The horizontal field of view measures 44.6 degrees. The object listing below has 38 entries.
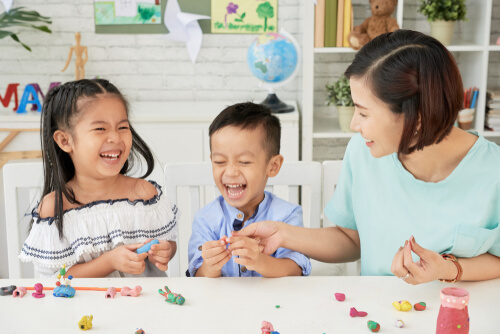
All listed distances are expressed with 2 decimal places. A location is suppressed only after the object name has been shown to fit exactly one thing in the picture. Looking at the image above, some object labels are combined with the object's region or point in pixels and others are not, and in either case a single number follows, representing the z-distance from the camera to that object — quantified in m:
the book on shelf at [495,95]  3.03
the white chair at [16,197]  1.66
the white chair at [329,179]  1.69
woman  1.23
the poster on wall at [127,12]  3.27
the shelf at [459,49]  2.95
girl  1.48
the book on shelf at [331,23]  2.96
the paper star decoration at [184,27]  3.26
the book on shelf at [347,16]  2.97
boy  1.45
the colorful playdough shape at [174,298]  1.18
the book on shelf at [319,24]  2.94
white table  1.10
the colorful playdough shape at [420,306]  1.15
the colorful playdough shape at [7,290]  1.24
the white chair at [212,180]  1.71
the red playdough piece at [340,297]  1.20
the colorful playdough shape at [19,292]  1.23
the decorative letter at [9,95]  3.09
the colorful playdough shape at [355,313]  1.13
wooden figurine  3.22
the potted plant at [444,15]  2.96
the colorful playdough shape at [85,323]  1.09
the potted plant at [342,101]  3.05
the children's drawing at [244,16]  3.26
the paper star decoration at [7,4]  3.22
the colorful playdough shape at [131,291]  1.22
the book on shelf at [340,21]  2.96
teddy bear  2.91
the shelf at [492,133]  3.02
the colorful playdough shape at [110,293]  1.22
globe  2.93
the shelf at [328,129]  3.05
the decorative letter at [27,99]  3.02
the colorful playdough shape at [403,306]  1.15
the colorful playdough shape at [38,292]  1.23
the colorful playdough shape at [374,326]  1.08
